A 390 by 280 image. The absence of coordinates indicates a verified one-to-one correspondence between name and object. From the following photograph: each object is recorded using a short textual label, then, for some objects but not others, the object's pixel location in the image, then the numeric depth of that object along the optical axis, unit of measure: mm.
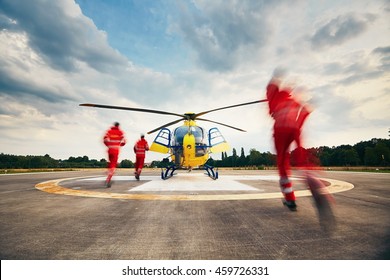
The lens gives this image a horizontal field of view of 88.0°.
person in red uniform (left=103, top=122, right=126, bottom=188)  8632
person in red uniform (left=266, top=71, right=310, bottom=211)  3561
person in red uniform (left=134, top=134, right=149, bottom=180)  11336
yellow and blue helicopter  11242
